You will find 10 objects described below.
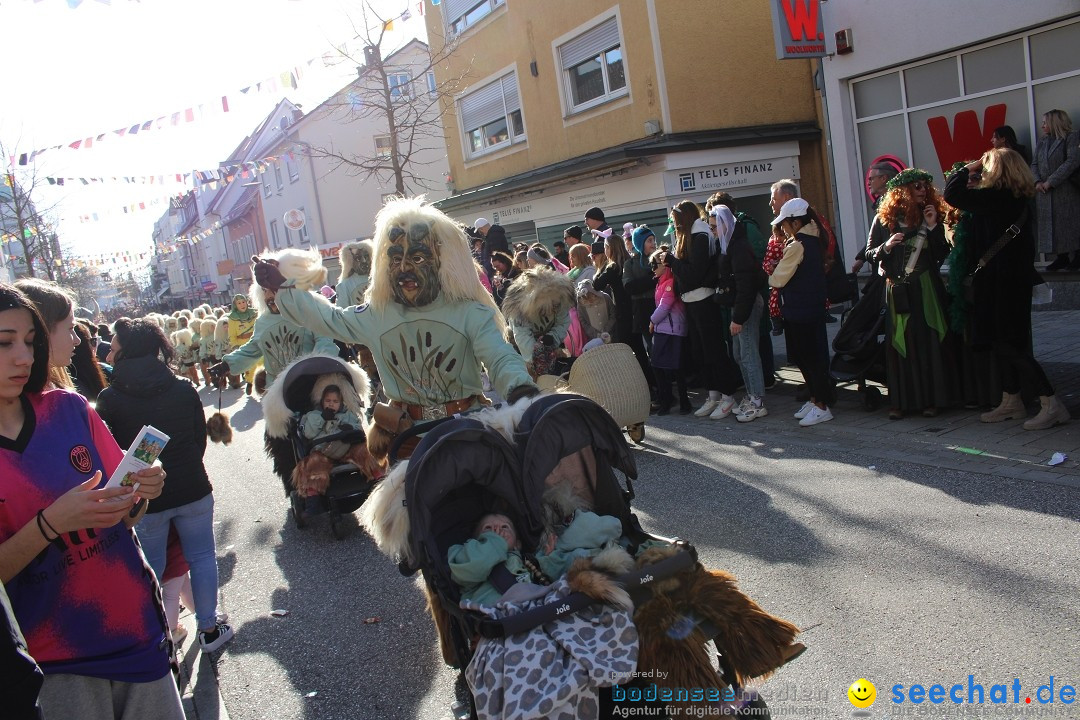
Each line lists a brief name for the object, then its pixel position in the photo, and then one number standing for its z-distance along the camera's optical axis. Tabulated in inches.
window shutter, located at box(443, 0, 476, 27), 791.1
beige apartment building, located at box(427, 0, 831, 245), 580.7
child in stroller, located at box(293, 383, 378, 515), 249.1
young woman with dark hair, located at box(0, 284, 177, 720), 87.1
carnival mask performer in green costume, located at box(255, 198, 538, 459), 165.0
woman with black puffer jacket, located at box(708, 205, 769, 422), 295.1
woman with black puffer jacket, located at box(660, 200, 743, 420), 308.5
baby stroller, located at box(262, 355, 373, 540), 251.9
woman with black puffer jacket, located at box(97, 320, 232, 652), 166.2
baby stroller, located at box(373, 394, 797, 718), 110.4
